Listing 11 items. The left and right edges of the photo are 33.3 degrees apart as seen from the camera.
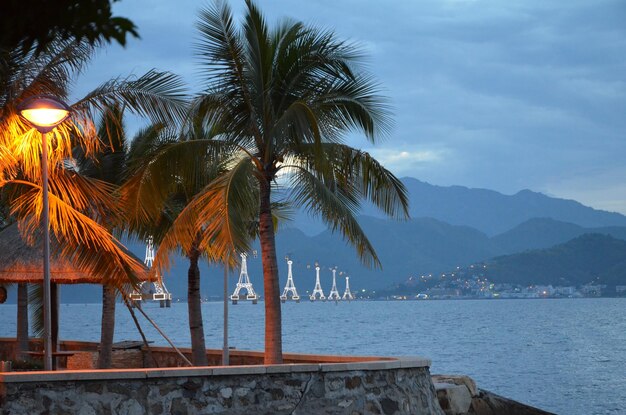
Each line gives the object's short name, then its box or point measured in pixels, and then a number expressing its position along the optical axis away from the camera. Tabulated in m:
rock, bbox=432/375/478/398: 21.39
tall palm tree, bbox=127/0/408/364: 16.30
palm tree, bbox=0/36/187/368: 14.82
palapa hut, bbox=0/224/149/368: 17.00
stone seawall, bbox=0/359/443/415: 11.74
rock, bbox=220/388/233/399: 12.61
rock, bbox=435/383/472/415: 20.06
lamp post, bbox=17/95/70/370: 12.91
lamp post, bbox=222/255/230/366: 19.78
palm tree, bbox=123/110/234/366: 16.64
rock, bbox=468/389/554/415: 21.19
